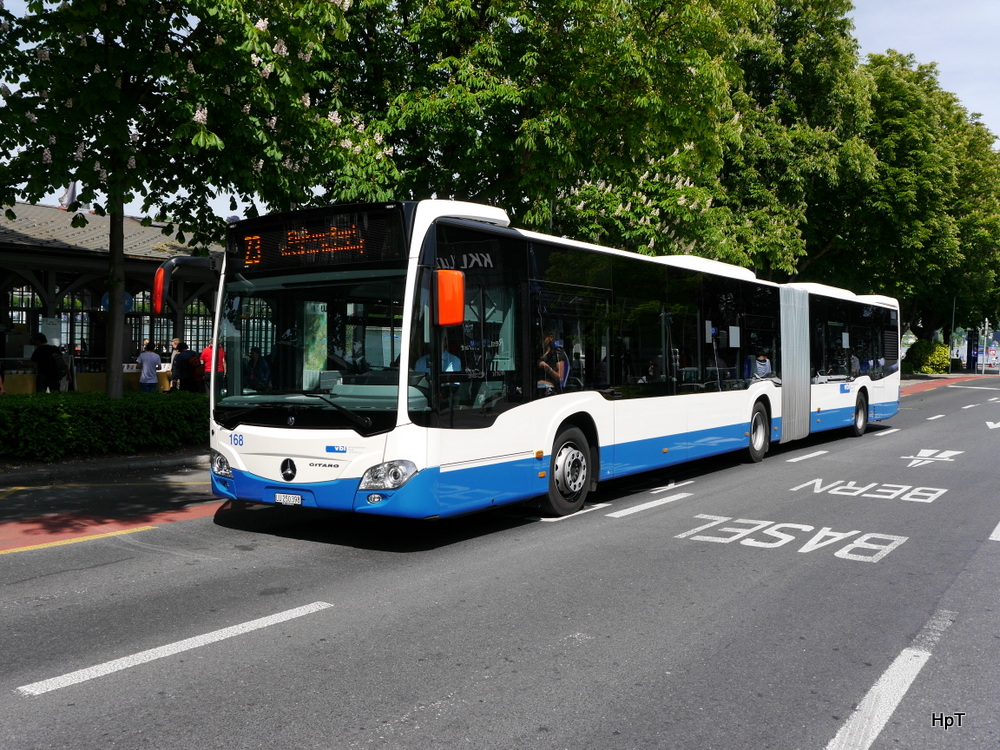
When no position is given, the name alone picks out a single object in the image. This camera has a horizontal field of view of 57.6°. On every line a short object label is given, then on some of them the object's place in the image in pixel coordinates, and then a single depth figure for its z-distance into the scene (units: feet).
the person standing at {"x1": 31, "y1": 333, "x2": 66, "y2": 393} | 59.57
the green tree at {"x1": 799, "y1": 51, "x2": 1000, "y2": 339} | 106.83
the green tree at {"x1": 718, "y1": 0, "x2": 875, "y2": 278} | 87.30
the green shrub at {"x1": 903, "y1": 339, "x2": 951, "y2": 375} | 187.42
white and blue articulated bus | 23.89
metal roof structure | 71.20
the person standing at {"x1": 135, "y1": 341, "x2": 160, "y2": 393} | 62.53
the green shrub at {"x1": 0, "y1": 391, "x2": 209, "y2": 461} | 40.11
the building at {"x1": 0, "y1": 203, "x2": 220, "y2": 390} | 72.08
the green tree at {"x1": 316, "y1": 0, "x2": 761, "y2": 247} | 49.21
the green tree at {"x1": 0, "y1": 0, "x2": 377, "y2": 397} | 37.22
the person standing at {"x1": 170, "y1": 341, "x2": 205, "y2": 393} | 62.49
